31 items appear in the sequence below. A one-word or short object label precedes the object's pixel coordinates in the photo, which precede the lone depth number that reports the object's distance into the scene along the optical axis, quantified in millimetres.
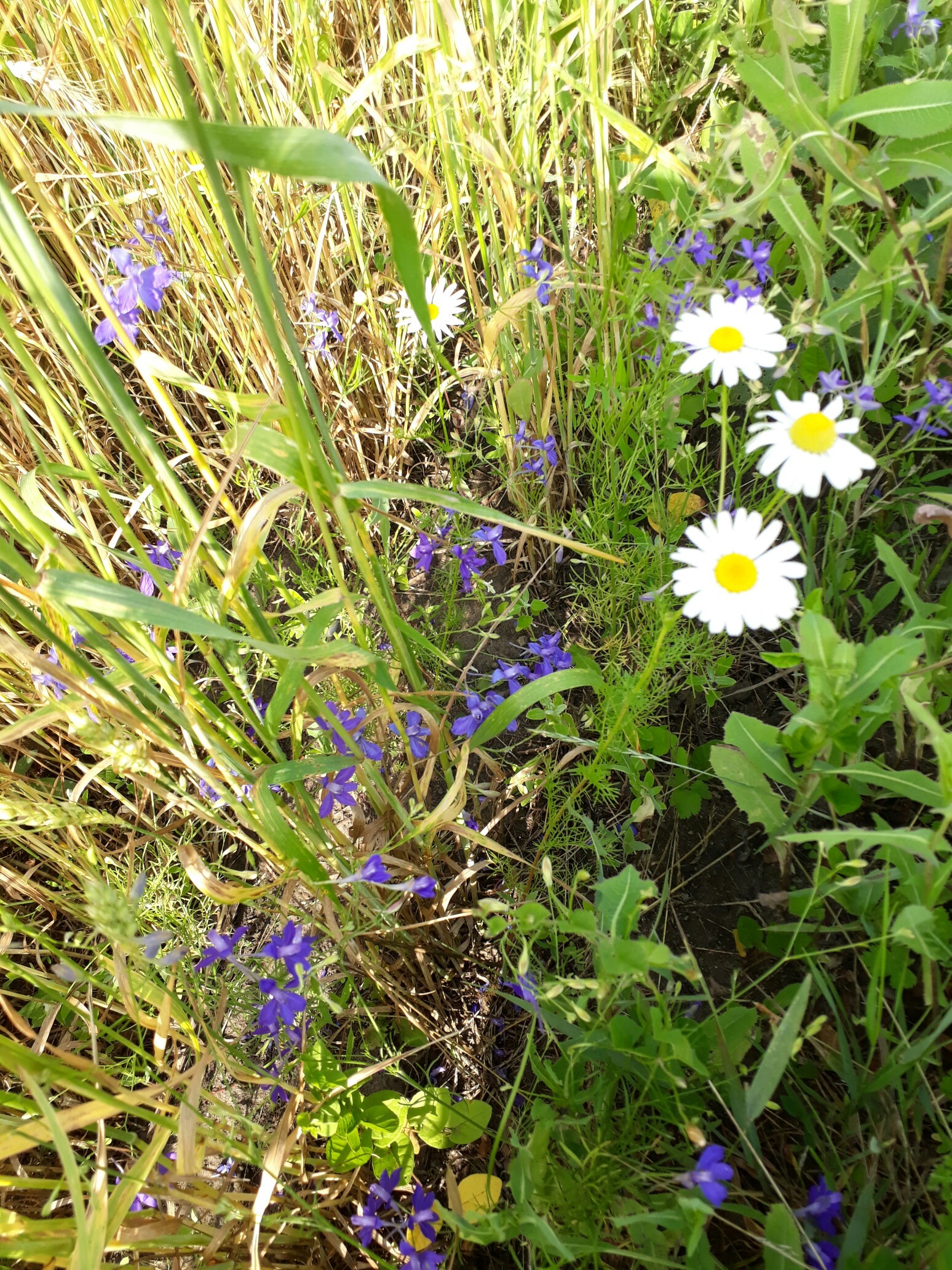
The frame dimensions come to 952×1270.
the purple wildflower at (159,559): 407
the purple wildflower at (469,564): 428
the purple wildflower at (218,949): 315
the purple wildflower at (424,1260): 289
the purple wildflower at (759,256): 388
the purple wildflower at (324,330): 474
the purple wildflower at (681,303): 352
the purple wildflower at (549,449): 434
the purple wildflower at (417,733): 357
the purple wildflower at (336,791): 340
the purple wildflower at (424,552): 426
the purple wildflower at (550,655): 391
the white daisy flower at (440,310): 476
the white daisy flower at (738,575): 283
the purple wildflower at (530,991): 300
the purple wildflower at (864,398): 323
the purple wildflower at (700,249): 391
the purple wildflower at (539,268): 410
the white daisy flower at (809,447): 294
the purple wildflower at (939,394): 345
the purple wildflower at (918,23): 421
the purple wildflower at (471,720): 370
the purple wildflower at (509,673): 392
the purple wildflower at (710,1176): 253
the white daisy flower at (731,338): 323
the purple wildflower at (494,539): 422
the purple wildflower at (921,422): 347
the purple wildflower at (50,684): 358
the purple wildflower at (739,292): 365
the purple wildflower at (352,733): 328
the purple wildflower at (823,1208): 272
